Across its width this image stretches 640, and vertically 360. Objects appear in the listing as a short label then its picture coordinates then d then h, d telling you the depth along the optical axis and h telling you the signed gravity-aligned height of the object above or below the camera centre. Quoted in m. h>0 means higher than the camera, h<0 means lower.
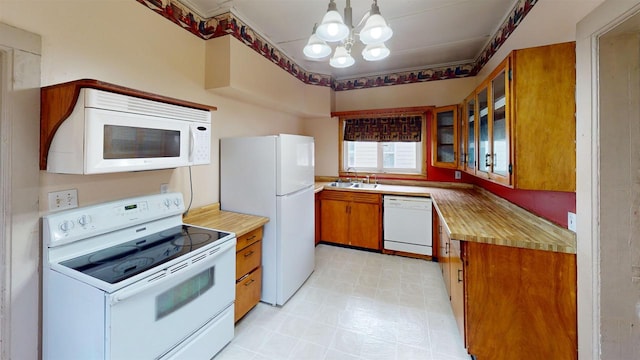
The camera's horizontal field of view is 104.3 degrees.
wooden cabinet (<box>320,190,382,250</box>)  3.51 -0.53
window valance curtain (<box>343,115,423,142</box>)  3.77 +0.84
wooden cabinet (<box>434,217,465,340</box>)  1.77 -0.77
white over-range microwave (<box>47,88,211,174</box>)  1.20 +0.26
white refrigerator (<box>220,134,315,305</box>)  2.31 -0.12
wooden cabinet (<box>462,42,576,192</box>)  1.40 +0.38
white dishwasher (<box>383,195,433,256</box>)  3.26 -0.57
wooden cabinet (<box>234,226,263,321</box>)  2.04 -0.78
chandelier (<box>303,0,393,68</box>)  1.45 +0.94
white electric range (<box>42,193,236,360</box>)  1.15 -0.54
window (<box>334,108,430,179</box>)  3.78 +0.62
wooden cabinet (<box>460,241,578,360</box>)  1.42 -0.73
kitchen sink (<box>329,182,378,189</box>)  3.82 -0.05
